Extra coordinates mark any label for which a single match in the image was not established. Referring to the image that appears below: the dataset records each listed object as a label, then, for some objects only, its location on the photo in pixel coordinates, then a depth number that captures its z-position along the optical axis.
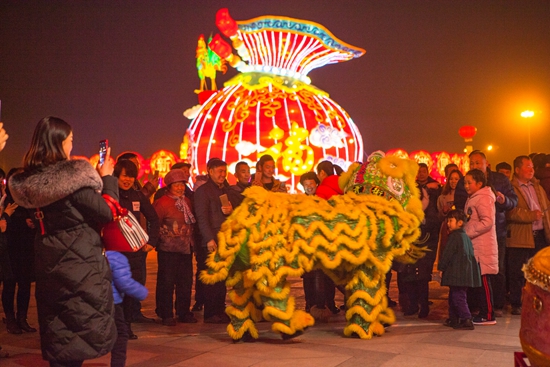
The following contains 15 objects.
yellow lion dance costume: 5.14
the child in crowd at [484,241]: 6.29
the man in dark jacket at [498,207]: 6.88
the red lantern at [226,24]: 17.27
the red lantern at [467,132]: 25.23
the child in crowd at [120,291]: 3.76
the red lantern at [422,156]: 28.23
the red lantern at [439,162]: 29.12
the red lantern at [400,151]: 26.41
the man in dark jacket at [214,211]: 6.52
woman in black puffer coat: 3.22
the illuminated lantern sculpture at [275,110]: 17.06
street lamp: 26.69
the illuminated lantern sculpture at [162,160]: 23.16
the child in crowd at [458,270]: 6.00
